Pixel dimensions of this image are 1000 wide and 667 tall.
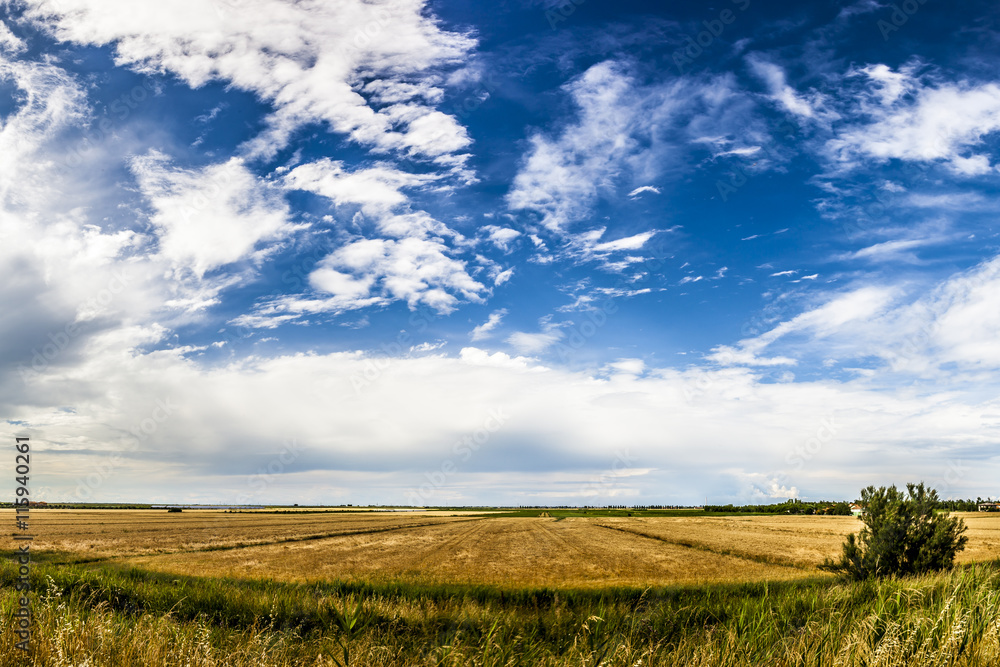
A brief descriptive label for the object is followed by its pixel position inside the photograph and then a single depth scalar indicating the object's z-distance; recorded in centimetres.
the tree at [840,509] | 17185
